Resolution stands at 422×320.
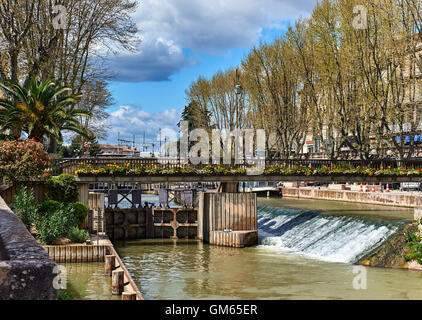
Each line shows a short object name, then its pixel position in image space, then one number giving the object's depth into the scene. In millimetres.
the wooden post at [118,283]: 19250
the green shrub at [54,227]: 24859
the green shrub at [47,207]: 28958
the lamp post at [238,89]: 38156
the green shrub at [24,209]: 25198
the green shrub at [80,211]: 30672
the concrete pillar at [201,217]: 39603
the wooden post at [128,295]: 16047
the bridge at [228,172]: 36688
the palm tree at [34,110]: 35469
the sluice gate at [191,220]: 36531
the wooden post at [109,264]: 22641
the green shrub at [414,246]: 25734
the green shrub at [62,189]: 32938
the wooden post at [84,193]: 34750
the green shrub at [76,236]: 26547
